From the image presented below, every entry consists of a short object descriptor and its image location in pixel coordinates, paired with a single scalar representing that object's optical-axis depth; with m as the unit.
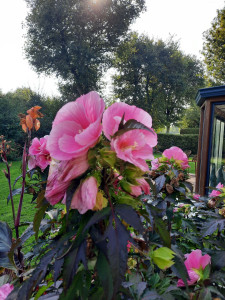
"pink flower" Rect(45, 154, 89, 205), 0.48
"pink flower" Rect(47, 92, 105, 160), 0.48
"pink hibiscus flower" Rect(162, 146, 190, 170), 1.39
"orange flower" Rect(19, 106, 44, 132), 0.92
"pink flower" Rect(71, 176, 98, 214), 0.46
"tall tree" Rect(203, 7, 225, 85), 13.66
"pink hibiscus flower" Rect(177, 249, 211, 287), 0.74
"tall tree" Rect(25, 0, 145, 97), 18.56
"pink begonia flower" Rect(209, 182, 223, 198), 1.41
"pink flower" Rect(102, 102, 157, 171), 0.48
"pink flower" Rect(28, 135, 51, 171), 1.15
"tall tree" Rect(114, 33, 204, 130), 23.53
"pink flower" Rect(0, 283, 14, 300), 0.70
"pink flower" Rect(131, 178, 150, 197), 0.54
